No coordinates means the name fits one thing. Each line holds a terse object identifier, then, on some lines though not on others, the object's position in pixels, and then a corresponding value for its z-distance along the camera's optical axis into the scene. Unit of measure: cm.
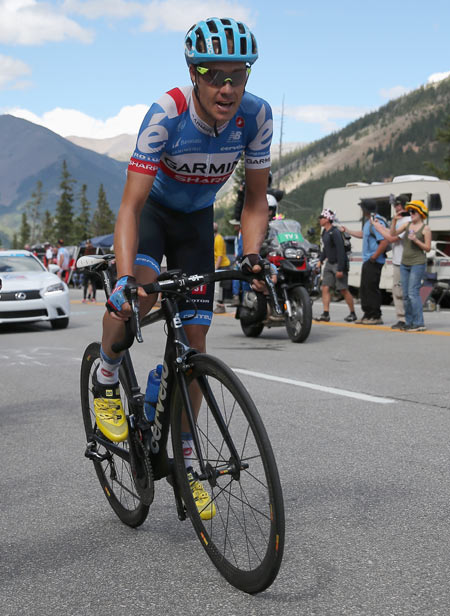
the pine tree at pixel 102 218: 15900
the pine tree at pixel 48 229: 15445
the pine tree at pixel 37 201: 16375
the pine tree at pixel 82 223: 12988
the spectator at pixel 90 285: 2290
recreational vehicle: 1834
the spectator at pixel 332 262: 1378
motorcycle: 1111
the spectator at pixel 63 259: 2966
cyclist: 312
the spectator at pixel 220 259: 1650
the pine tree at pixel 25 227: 19512
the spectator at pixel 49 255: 3344
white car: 1402
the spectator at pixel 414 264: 1223
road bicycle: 273
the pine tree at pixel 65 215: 12850
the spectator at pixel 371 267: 1366
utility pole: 5860
